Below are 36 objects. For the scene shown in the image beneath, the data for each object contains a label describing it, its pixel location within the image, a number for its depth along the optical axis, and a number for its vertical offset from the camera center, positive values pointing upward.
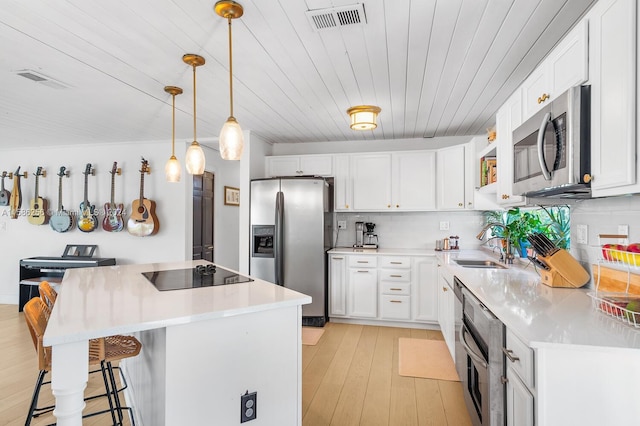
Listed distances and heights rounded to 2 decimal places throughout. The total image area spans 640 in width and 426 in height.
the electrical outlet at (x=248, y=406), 1.62 -0.89
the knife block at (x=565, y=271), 2.06 -0.33
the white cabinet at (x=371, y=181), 4.50 +0.39
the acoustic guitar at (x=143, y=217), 4.81 -0.08
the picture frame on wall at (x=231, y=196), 6.00 +0.26
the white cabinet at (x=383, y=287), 4.11 -0.88
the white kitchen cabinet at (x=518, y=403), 1.29 -0.73
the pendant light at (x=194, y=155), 2.37 +0.38
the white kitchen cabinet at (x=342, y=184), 4.61 +0.36
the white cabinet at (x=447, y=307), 3.00 -0.87
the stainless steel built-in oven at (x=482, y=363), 1.60 -0.76
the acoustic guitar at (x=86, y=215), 5.02 -0.07
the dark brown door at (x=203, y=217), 5.23 -0.09
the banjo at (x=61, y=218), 5.11 -0.11
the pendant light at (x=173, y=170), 2.74 +0.31
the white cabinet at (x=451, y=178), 4.06 +0.40
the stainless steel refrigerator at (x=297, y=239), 4.18 -0.32
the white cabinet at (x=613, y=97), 1.25 +0.44
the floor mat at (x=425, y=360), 2.95 -1.33
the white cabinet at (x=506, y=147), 2.37 +0.48
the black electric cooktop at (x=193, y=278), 2.07 -0.43
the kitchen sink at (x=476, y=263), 3.26 -0.46
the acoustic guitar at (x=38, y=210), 5.21 +0.00
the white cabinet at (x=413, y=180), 4.39 +0.40
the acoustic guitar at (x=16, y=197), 5.29 +0.19
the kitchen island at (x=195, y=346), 1.30 -0.58
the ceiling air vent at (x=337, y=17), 1.83 +1.03
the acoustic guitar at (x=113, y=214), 4.95 -0.05
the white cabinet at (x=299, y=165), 4.69 +0.62
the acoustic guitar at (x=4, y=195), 5.33 +0.22
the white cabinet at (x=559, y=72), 1.55 +0.70
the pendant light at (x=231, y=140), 1.95 +0.39
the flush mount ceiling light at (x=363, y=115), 3.48 +0.96
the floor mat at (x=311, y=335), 3.70 -1.35
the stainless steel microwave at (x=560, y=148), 1.51 +0.31
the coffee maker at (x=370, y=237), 4.66 -0.33
